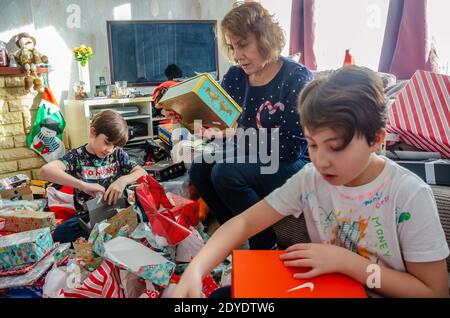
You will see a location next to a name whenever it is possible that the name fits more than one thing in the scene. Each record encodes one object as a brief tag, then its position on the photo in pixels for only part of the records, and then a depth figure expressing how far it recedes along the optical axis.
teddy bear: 2.63
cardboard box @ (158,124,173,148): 2.39
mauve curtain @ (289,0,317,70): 2.66
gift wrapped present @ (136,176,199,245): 1.02
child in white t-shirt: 0.63
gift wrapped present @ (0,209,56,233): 1.33
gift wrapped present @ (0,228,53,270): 1.07
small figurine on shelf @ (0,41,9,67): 2.58
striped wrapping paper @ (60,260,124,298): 0.83
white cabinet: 2.89
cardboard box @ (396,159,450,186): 1.07
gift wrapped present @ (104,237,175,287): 0.81
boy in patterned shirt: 1.47
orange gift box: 0.60
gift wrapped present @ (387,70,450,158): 1.27
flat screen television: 3.20
